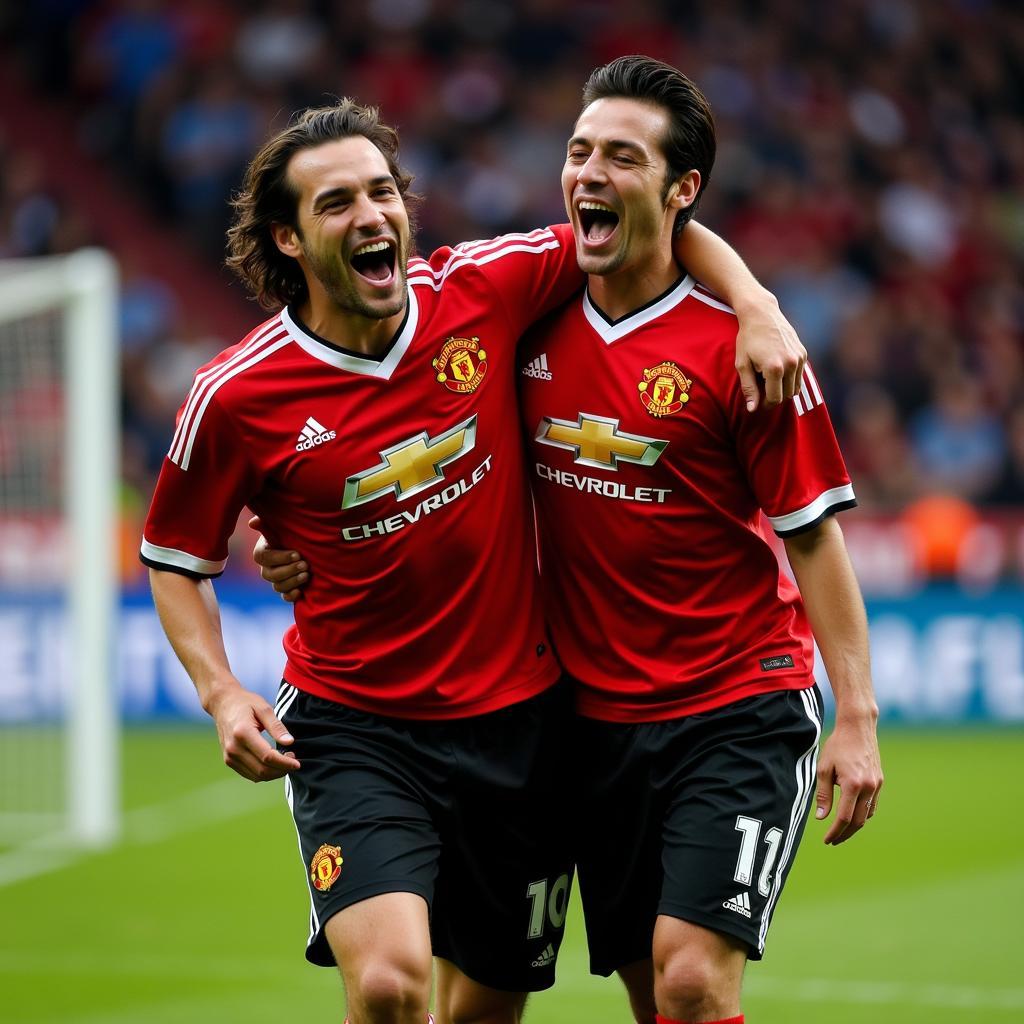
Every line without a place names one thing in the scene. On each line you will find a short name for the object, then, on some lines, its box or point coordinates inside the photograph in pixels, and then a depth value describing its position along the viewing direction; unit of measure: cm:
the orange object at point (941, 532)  2344
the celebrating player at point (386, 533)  845
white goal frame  1766
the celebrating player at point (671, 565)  816
